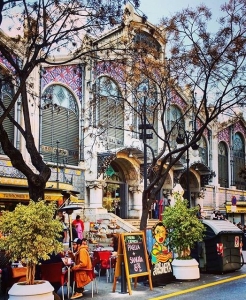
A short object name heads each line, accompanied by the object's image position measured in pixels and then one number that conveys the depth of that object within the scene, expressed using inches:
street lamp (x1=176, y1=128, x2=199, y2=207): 653.6
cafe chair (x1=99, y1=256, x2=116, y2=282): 449.5
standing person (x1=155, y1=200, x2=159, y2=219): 1016.9
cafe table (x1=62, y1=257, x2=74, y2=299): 356.1
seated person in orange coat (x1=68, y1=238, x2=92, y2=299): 360.6
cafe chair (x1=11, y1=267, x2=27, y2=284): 345.0
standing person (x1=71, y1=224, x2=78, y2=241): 571.4
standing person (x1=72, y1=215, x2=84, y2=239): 596.1
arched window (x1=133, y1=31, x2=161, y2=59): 505.0
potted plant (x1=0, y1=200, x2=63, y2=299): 292.1
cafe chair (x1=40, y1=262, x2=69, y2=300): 341.8
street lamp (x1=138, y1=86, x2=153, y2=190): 577.8
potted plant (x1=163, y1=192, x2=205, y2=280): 438.5
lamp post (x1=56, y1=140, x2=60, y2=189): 797.6
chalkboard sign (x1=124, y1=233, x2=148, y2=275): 378.0
